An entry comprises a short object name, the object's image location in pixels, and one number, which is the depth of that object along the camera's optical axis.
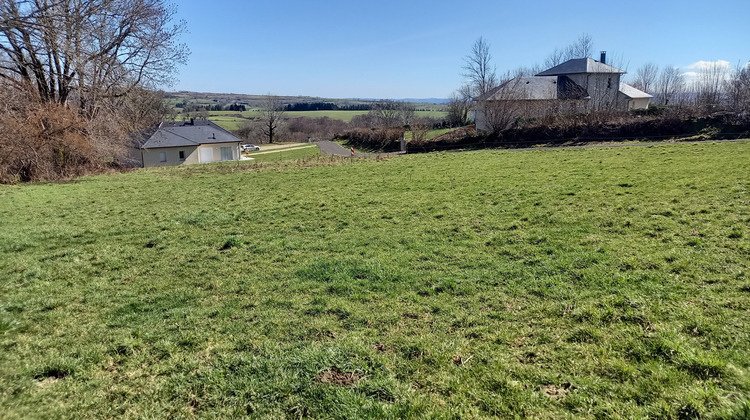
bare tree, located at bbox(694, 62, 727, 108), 26.12
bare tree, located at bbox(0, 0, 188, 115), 15.19
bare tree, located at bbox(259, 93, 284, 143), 80.88
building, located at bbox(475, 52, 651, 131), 28.92
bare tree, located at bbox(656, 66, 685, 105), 49.47
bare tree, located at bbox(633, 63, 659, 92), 57.03
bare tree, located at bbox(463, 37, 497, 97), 41.76
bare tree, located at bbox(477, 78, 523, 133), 28.62
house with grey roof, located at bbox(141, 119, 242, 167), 45.59
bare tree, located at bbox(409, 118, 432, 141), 29.77
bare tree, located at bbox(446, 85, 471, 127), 51.72
